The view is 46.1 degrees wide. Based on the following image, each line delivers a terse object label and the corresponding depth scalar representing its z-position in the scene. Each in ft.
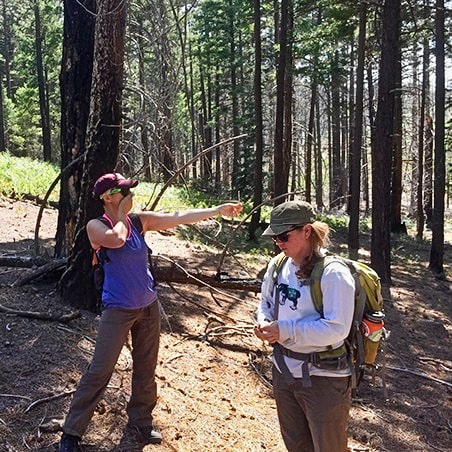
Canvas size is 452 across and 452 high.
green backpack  9.02
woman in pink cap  11.24
